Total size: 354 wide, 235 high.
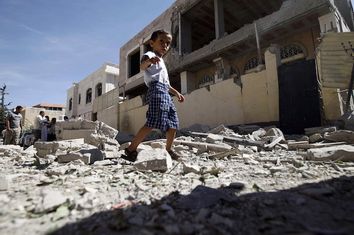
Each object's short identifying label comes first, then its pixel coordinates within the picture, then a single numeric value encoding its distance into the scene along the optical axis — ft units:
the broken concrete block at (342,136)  11.79
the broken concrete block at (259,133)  15.74
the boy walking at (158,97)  8.26
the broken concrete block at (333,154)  7.52
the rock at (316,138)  12.85
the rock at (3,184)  5.26
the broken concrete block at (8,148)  15.40
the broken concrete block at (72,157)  9.10
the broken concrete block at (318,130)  13.94
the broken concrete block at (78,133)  23.16
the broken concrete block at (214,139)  14.10
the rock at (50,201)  4.00
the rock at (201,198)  4.13
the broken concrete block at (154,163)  7.12
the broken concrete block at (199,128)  22.34
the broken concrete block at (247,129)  19.02
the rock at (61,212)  3.76
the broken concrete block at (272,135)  14.11
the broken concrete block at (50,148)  12.49
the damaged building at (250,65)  17.25
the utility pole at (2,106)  75.66
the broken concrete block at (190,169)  6.78
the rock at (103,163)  8.71
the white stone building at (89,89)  67.00
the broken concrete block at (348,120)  14.76
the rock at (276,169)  6.39
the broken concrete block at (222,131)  17.37
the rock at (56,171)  6.82
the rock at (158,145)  13.00
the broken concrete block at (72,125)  24.32
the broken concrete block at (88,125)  24.21
